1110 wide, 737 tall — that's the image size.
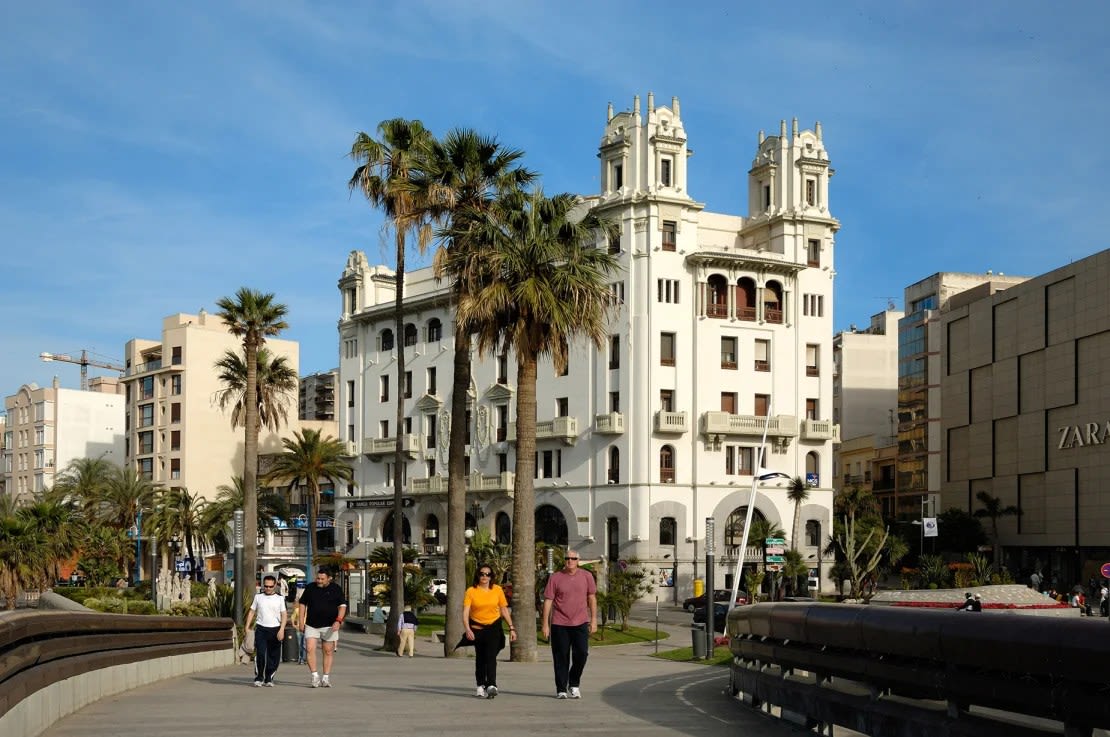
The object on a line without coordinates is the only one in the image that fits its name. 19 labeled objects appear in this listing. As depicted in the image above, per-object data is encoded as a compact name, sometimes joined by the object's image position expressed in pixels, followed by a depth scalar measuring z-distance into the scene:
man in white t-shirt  18.80
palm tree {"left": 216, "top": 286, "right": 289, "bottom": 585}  50.72
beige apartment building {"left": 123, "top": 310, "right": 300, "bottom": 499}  121.81
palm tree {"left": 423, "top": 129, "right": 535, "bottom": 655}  32.19
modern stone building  79.06
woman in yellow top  16.06
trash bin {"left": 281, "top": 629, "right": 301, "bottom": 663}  28.50
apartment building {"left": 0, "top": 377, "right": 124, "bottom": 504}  148.25
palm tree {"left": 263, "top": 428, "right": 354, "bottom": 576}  98.19
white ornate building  79.81
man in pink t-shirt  16.06
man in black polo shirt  18.49
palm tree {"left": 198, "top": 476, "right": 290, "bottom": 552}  100.19
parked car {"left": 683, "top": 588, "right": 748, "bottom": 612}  61.78
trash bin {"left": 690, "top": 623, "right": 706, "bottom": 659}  32.28
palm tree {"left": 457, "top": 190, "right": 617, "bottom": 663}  30.02
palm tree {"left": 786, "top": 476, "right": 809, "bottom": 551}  80.81
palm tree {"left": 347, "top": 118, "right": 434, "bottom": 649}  38.41
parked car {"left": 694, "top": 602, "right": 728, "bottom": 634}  46.38
